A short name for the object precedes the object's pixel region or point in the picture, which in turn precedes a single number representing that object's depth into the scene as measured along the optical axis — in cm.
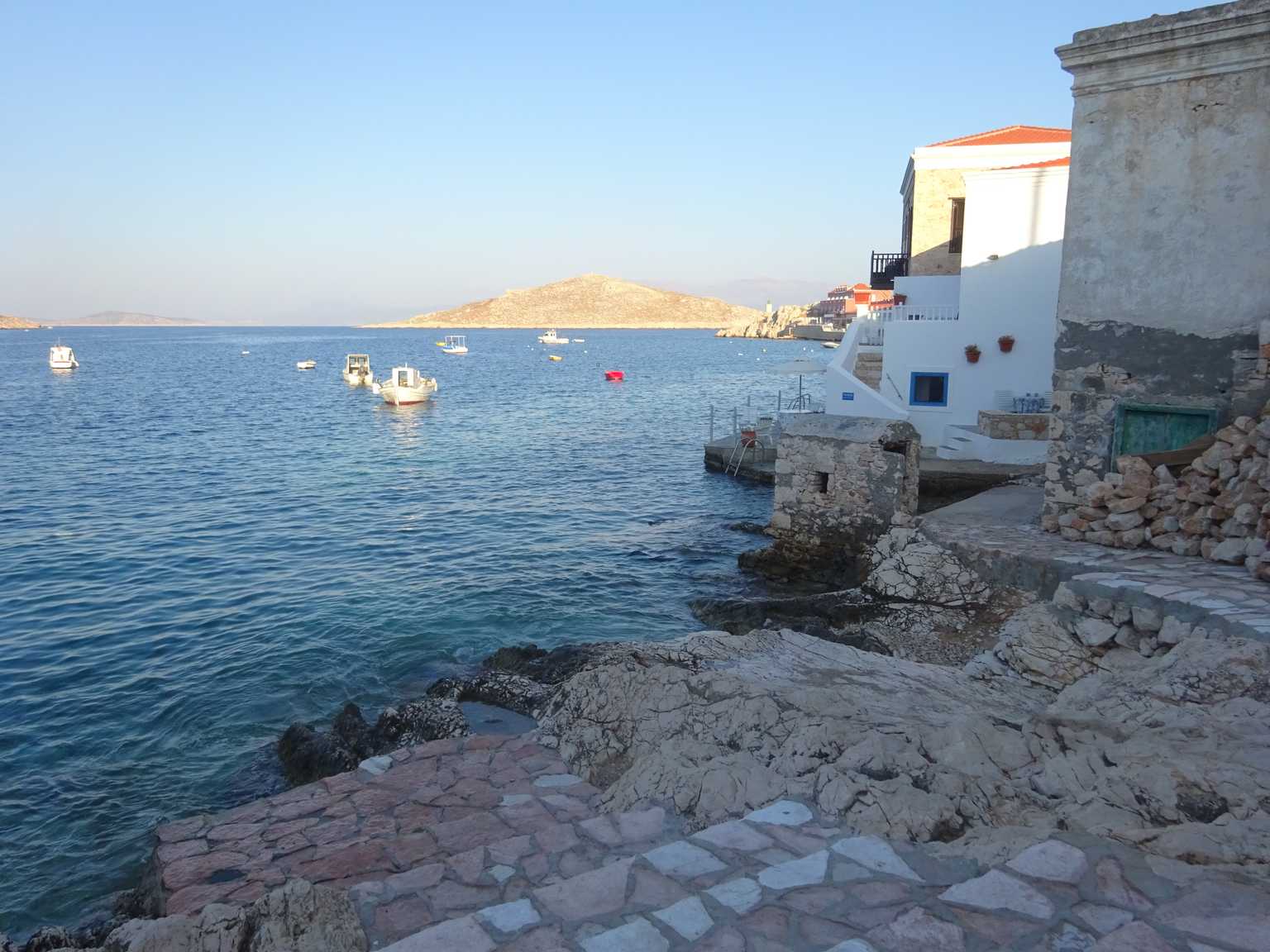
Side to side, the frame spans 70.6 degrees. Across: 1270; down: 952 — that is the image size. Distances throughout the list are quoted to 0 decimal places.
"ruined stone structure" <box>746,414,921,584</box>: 1397
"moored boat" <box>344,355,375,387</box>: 5775
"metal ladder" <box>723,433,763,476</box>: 2497
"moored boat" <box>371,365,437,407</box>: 4600
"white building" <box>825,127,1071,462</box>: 1995
